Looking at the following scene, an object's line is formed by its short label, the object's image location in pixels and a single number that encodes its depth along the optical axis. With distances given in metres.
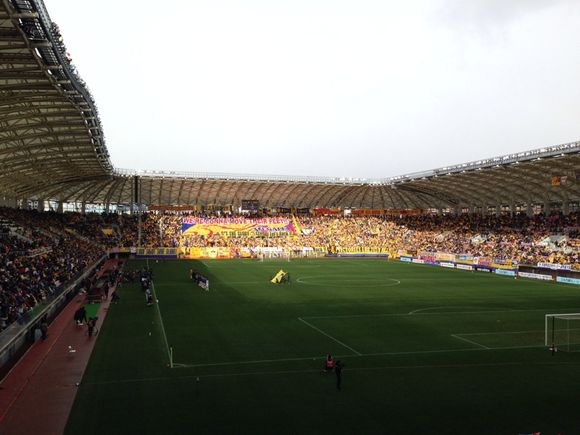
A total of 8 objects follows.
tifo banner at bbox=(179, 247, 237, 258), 74.69
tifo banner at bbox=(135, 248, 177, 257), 71.56
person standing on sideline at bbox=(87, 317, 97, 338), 23.42
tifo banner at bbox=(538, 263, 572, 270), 50.84
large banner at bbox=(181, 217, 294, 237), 85.12
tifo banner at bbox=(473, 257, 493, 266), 60.12
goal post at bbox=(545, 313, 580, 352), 22.48
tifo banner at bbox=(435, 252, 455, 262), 66.34
